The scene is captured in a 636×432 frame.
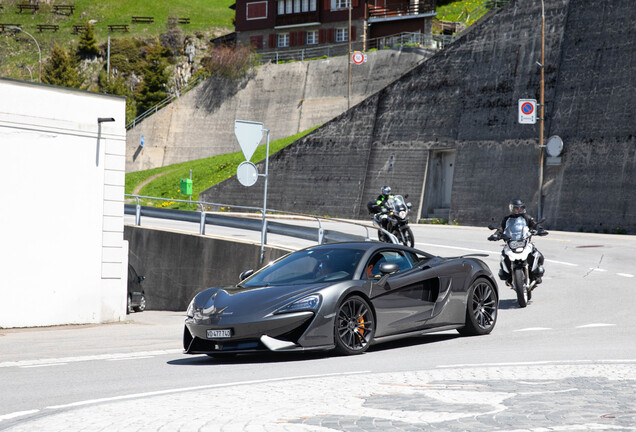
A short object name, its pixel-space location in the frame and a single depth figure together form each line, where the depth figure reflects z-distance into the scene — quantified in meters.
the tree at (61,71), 91.31
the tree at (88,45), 108.06
